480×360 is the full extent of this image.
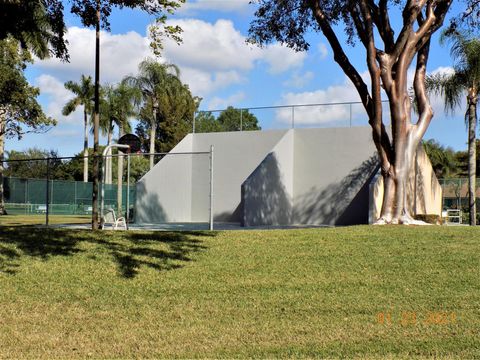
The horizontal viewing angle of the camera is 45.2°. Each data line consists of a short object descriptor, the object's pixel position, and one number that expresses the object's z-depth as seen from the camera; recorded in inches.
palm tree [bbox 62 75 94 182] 1889.8
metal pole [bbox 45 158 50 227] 715.4
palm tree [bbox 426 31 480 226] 942.4
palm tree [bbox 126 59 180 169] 1603.1
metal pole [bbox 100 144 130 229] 711.5
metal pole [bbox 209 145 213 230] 623.5
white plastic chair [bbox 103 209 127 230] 715.9
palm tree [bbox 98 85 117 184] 1740.9
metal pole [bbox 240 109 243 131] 1071.0
